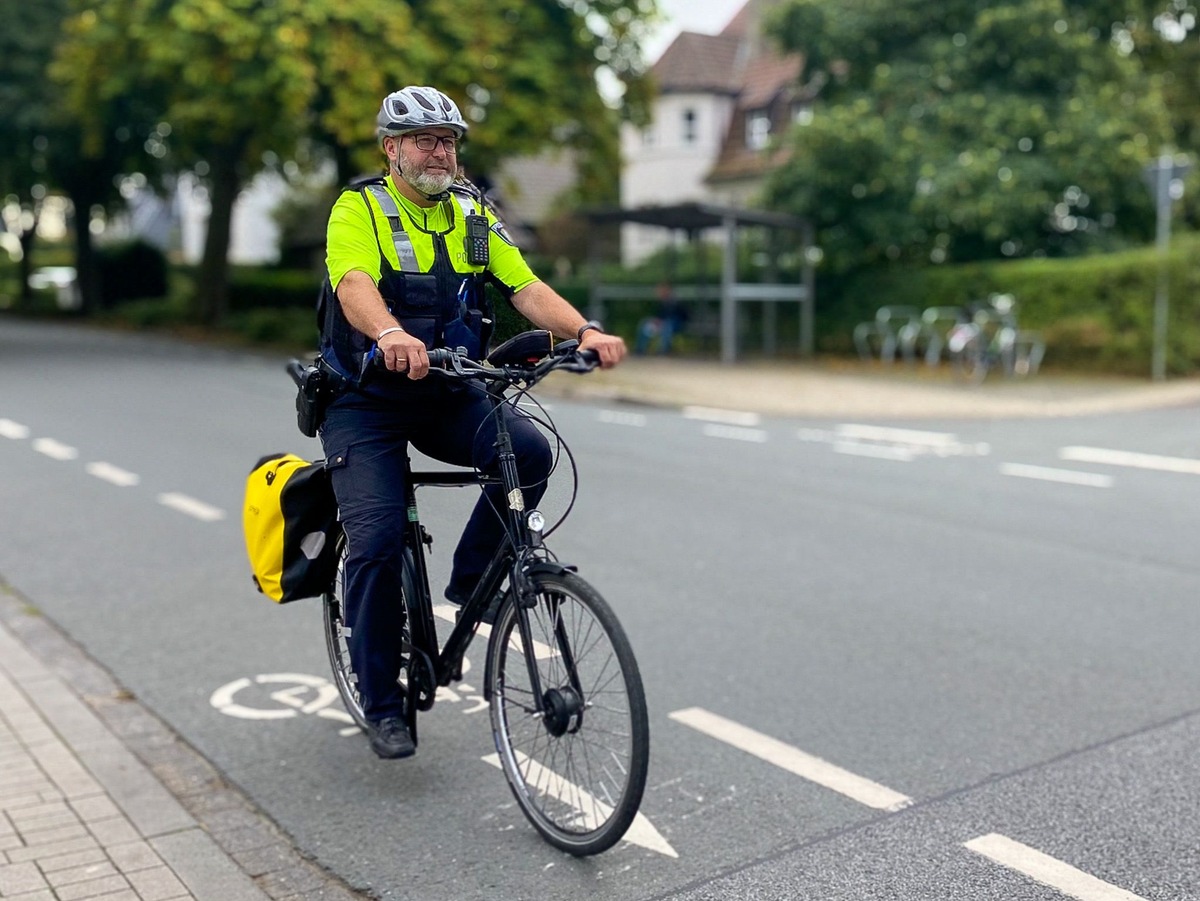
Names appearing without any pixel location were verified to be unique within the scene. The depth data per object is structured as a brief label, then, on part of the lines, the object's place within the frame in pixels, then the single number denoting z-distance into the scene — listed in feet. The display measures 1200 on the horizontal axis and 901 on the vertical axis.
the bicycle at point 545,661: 11.05
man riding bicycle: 11.75
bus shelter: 72.59
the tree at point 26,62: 93.61
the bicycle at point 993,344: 61.36
